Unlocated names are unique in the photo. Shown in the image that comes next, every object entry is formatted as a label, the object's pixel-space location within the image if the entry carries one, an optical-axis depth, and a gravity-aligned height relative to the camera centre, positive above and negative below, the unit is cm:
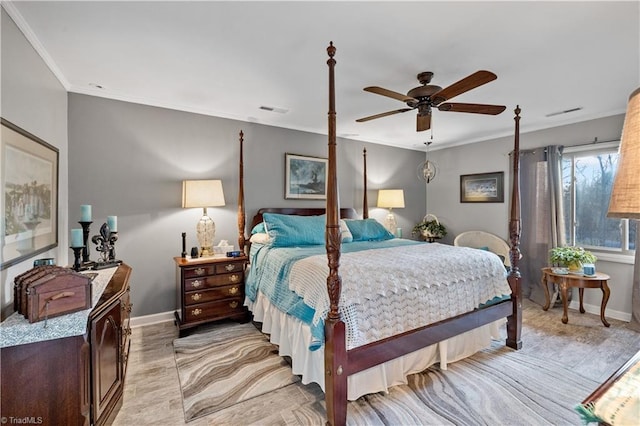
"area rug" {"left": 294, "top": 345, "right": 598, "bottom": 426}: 182 -133
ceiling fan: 219 +94
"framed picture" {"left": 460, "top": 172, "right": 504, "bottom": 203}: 463 +44
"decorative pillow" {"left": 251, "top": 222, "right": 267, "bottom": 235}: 348 -21
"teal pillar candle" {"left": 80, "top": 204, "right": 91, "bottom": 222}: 222 -1
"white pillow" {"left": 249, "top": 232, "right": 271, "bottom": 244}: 322 -30
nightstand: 289 -83
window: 350 +16
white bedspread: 190 -57
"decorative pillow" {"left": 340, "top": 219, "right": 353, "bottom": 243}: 356 -28
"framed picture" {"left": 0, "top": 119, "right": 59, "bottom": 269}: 157 +12
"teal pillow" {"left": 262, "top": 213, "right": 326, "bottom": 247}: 304 -19
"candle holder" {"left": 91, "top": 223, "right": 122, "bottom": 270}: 236 -29
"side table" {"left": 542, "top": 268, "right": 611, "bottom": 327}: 313 -80
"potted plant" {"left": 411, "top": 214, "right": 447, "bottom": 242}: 516 -30
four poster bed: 176 -70
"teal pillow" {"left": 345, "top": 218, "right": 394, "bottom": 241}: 372 -23
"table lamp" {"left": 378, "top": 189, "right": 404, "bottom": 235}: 490 +21
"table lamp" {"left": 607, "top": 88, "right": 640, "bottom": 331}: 68 +10
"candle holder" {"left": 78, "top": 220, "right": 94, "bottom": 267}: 219 -25
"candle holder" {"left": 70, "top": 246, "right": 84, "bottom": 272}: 207 -33
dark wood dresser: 121 -73
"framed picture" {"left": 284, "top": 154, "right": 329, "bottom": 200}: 413 +54
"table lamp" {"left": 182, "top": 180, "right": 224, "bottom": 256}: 310 +14
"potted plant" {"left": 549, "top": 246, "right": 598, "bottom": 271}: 333 -53
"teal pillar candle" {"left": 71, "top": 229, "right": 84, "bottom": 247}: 203 -18
